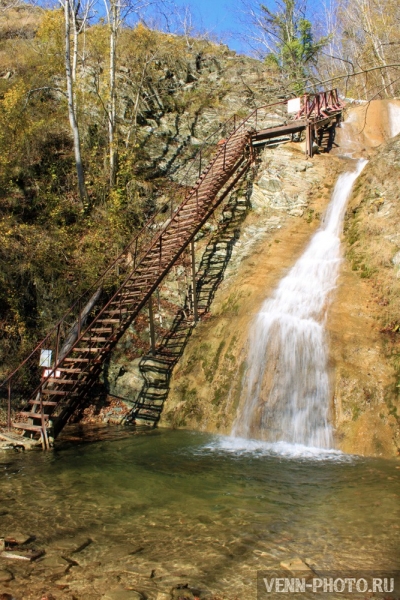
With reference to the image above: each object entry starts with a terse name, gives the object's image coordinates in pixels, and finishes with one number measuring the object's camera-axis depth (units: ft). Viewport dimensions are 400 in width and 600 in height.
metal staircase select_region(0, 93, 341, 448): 40.68
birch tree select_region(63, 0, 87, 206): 62.80
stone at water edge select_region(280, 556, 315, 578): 17.78
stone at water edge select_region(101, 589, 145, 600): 16.07
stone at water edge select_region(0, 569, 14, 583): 16.92
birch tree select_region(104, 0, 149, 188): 67.36
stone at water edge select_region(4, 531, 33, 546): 19.89
